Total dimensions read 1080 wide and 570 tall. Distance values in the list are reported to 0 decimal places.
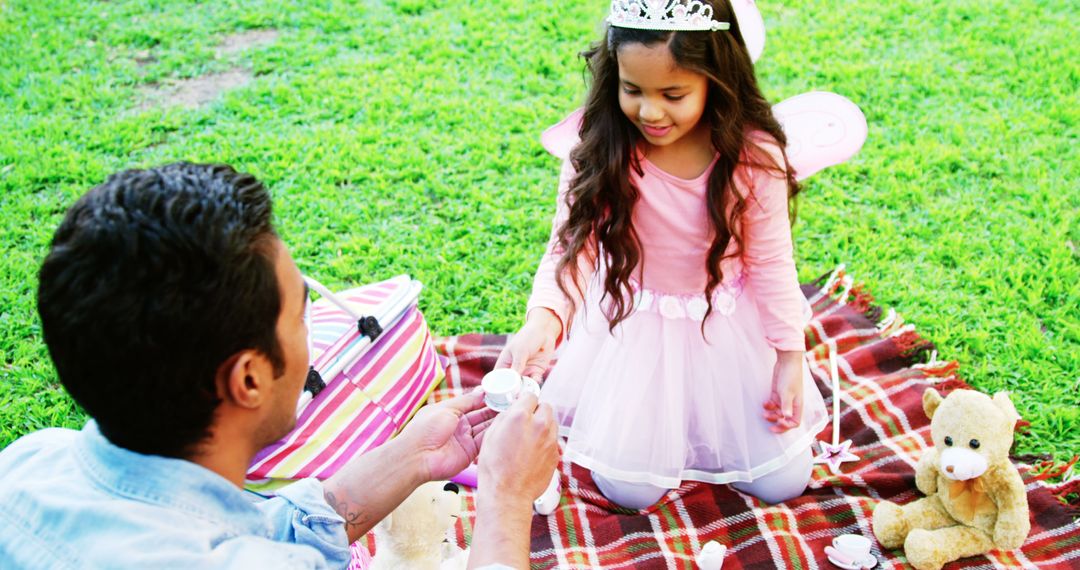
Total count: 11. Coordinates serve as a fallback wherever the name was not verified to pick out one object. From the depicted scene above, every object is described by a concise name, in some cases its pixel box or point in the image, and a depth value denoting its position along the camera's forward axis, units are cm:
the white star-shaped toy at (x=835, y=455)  262
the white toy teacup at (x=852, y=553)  235
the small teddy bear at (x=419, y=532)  217
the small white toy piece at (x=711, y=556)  238
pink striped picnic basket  251
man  124
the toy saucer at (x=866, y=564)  238
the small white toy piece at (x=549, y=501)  257
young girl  203
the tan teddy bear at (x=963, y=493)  226
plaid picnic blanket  245
